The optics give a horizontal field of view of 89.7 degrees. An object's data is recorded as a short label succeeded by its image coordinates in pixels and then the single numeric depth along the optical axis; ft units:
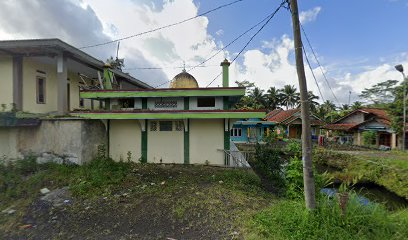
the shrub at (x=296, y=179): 19.77
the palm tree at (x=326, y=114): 118.01
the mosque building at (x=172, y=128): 34.35
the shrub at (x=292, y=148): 51.65
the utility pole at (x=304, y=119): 13.53
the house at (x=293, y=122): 89.56
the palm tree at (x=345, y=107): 139.82
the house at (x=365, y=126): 67.10
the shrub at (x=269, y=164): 33.85
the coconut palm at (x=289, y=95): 133.18
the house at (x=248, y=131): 86.12
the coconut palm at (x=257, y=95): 132.36
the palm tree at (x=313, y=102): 128.51
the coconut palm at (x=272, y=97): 136.15
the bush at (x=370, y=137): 70.64
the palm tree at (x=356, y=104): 131.13
